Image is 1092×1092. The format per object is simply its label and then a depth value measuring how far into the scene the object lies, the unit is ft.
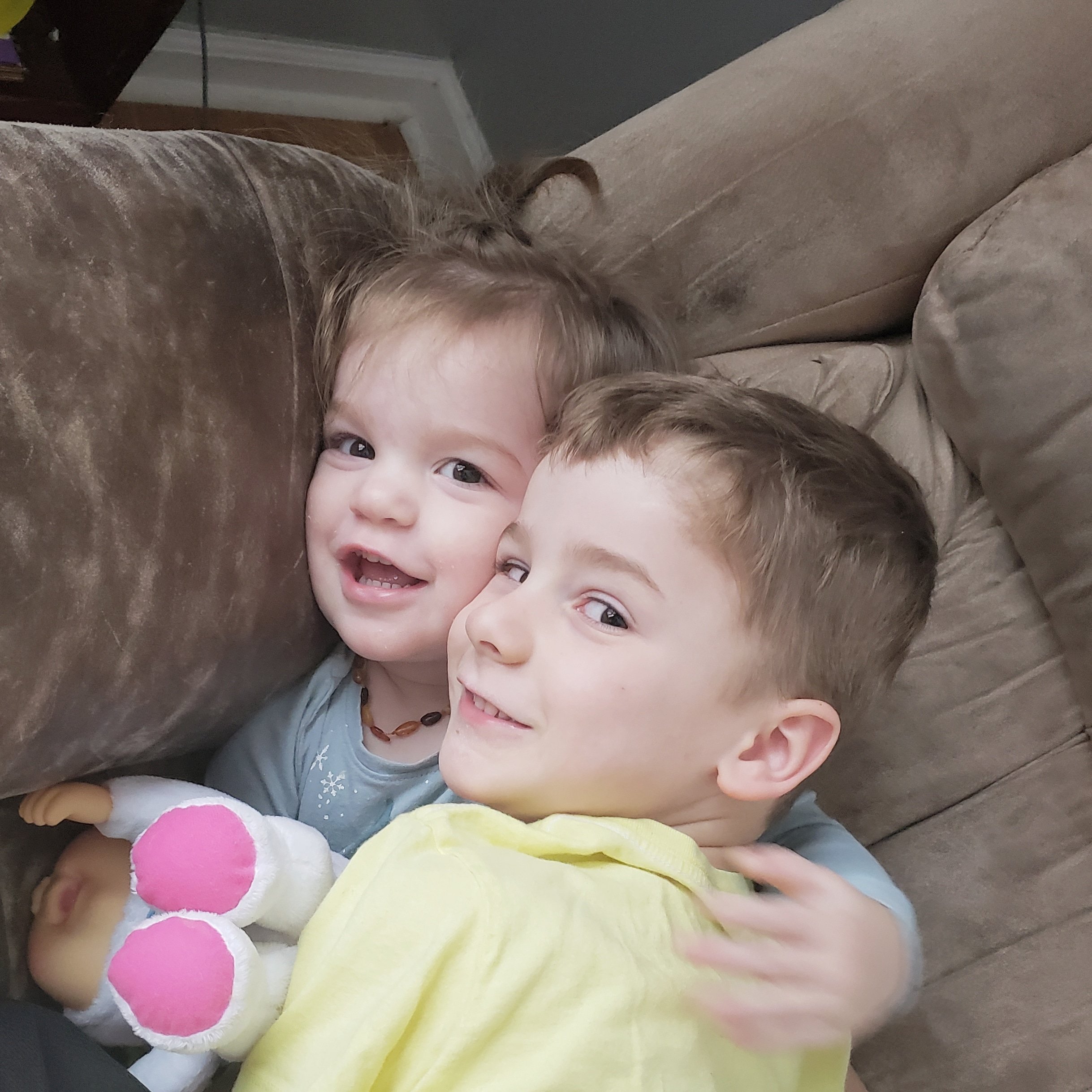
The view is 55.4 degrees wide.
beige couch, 3.37
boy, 1.98
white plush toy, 2.03
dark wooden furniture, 4.59
